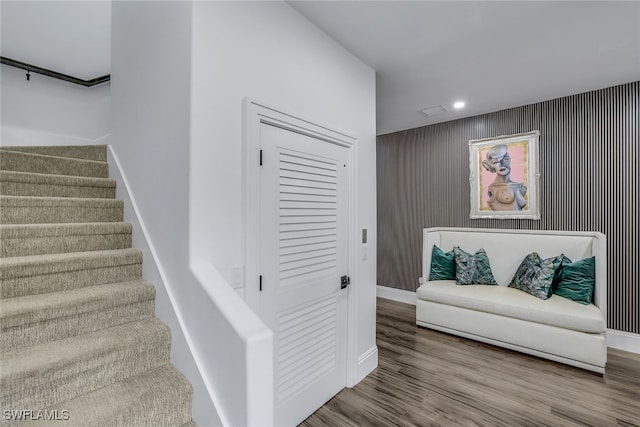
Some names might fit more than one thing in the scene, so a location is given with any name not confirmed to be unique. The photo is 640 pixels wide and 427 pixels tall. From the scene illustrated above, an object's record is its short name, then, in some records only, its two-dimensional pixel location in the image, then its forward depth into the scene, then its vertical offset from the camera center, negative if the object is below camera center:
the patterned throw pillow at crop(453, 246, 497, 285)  3.55 -0.63
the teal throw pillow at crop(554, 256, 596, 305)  2.85 -0.61
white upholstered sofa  2.63 -0.86
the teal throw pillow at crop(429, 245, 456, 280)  3.78 -0.62
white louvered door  1.80 -0.31
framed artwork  3.53 +0.49
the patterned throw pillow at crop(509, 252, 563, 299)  3.02 -0.60
